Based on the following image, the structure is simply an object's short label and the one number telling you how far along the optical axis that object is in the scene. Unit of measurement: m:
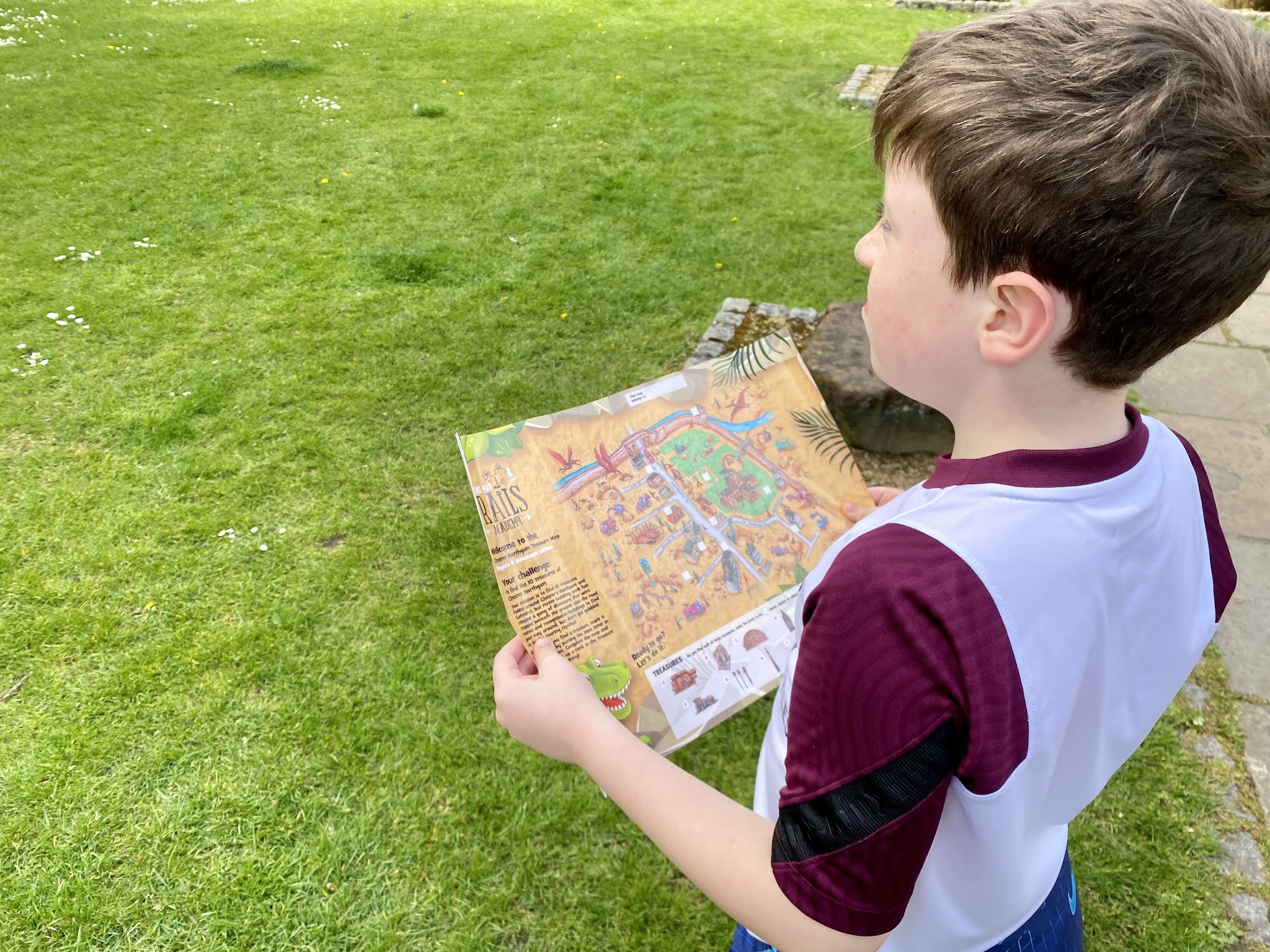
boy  0.66
